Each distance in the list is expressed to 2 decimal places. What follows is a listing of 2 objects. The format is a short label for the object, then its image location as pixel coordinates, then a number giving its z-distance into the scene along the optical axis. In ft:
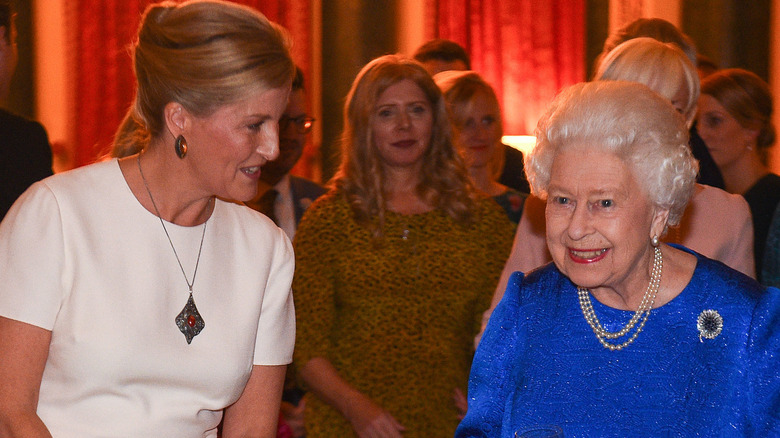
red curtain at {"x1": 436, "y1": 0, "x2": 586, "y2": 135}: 21.31
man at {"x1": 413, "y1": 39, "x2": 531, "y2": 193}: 14.03
